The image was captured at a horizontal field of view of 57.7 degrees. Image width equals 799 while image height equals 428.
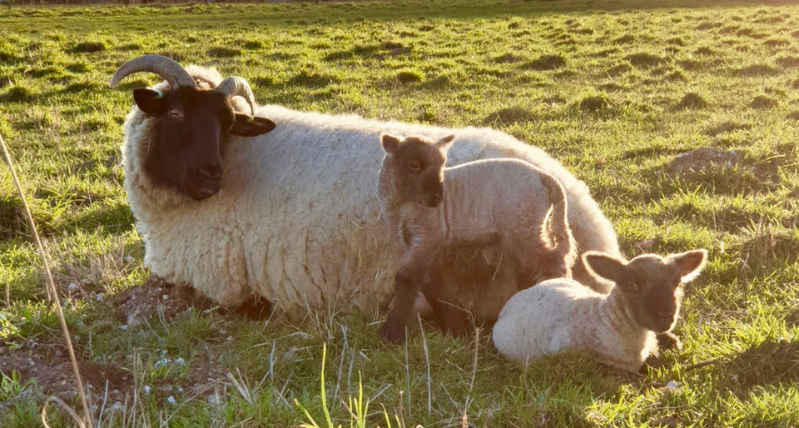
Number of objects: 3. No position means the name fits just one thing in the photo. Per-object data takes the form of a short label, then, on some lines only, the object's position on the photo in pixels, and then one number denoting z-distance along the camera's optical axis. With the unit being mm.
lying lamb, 3850
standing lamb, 4430
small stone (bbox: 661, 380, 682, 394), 3859
